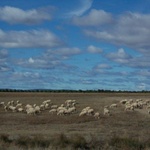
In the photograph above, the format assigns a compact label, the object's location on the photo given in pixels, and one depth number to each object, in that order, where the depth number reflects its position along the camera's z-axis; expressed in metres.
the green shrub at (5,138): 20.95
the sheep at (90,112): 41.76
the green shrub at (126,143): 19.46
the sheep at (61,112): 42.27
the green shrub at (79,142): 20.28
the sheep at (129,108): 49.78
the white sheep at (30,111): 42.74
